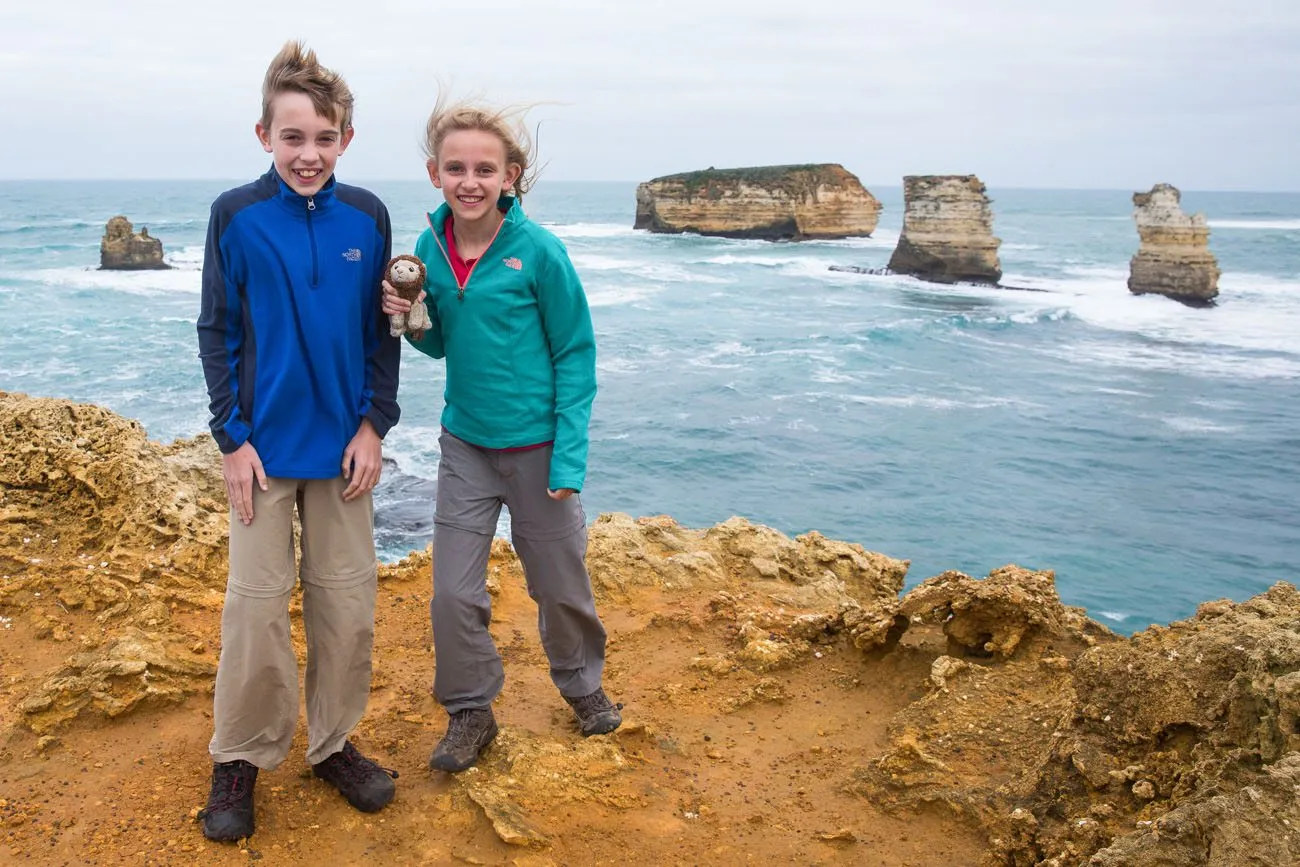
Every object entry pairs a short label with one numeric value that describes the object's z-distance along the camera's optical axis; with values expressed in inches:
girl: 117.3
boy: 105.2
